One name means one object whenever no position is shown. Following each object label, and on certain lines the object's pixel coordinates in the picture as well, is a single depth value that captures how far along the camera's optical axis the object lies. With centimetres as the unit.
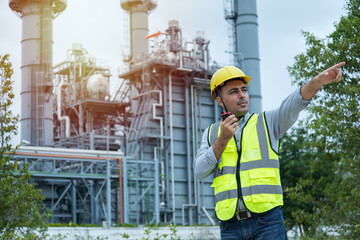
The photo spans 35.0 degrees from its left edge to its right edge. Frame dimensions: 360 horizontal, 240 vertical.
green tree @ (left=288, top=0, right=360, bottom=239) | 1241
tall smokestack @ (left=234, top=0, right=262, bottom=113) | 4091
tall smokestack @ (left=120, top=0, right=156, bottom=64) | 4825
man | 375
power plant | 3894
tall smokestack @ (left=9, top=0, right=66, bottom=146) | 4250
